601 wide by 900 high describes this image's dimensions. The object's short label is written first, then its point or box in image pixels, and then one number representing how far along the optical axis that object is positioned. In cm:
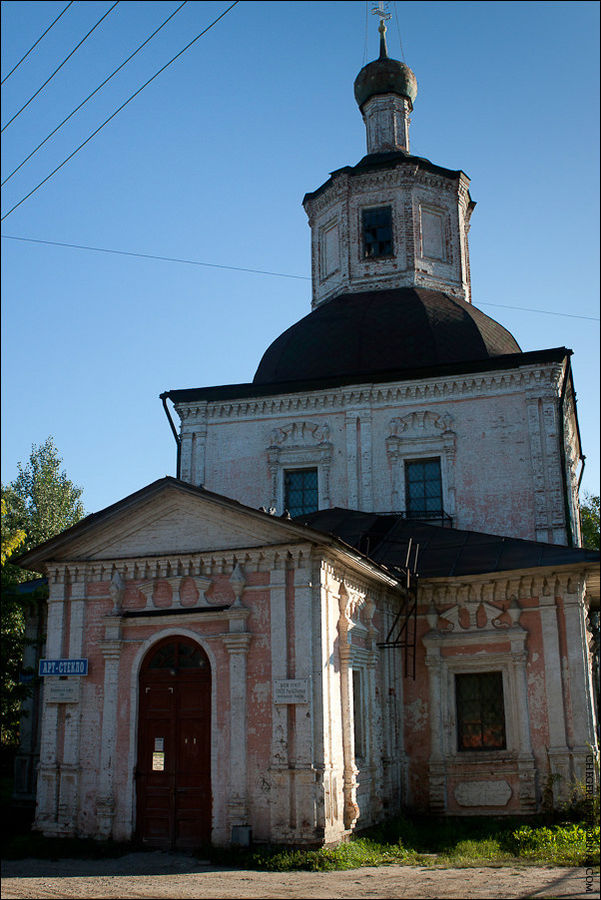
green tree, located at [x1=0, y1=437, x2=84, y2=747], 2908
